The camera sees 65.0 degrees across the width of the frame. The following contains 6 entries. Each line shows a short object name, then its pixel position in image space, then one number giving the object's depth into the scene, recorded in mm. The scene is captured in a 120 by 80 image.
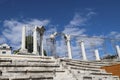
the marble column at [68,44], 21375
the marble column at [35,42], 18845
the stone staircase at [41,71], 7924
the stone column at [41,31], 20059
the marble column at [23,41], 18582
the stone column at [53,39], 20741
